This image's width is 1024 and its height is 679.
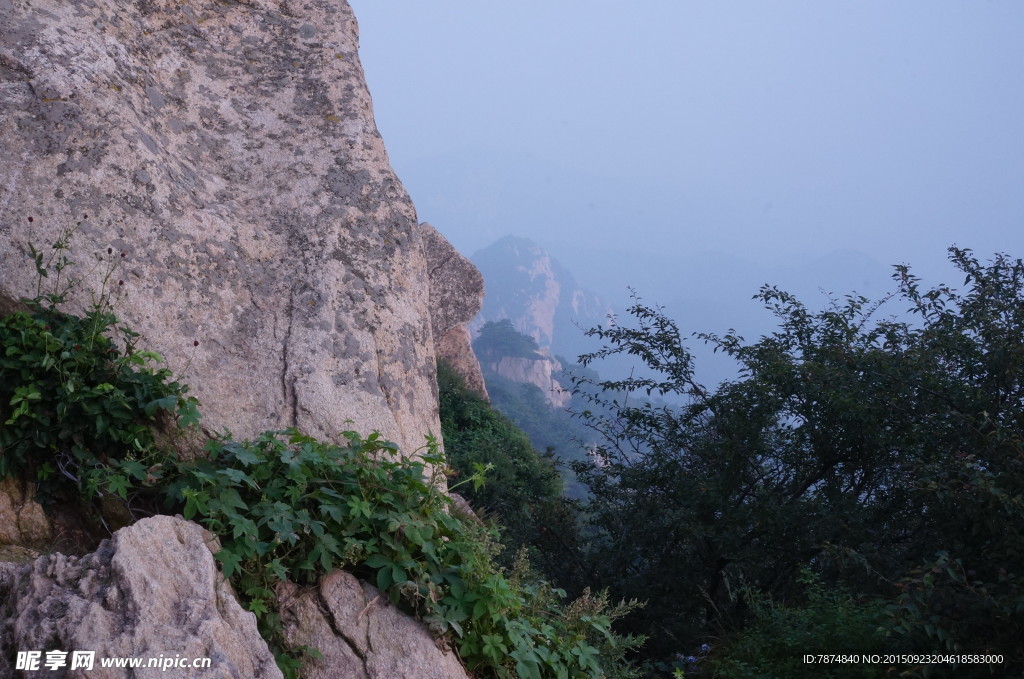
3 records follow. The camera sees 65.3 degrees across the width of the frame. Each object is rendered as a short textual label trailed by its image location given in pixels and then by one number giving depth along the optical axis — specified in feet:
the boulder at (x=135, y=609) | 8.12
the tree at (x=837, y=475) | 15.39
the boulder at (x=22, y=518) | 11.25
